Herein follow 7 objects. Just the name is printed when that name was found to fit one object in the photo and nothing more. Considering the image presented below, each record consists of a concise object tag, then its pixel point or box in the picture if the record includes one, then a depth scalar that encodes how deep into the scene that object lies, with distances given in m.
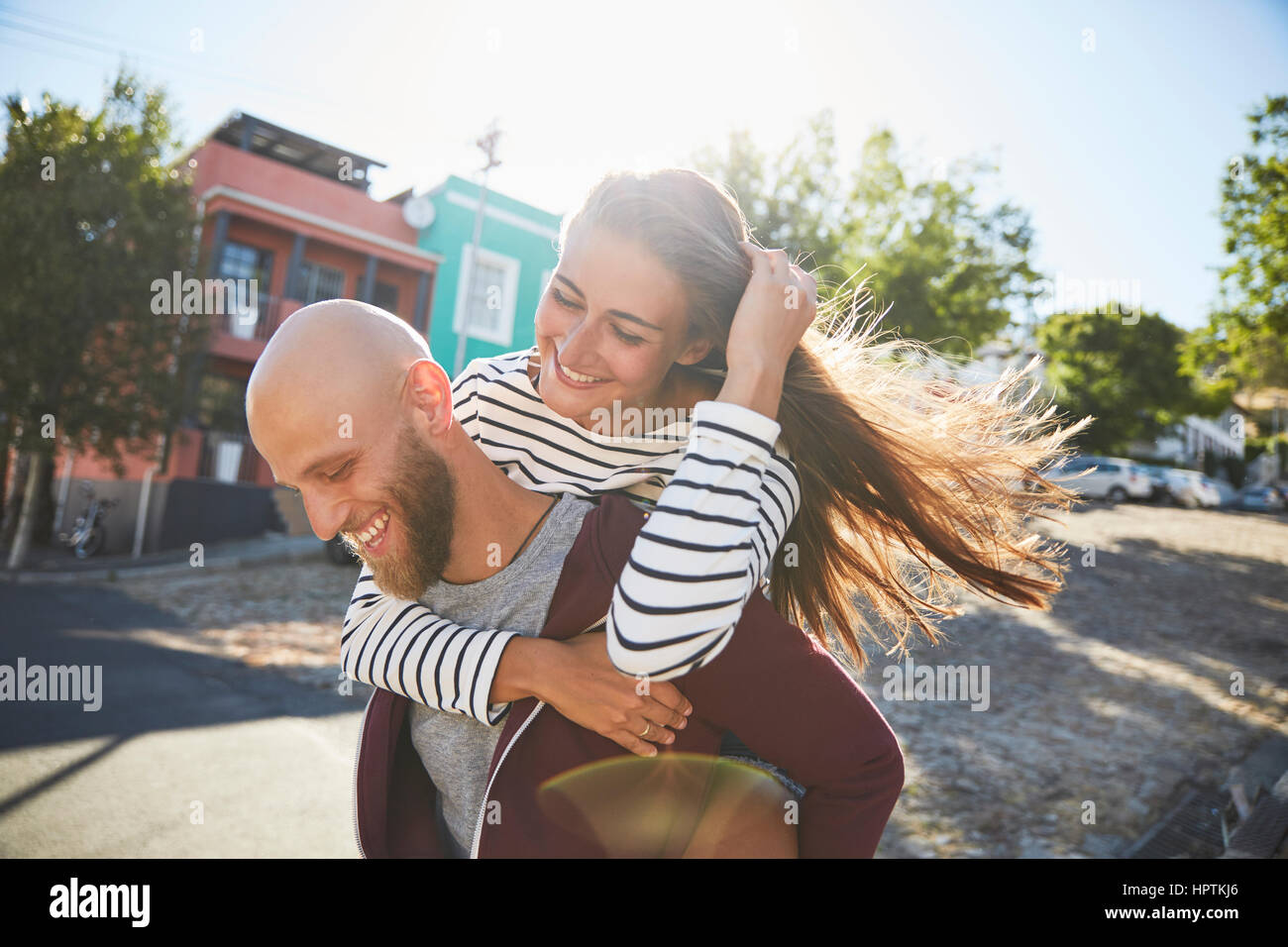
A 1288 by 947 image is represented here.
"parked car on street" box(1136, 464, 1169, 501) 32.84
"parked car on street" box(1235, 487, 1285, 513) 36.88
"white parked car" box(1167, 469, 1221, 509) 32.38
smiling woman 1.44
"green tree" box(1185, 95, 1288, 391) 14.56
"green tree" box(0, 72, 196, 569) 14.74
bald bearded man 1.57
